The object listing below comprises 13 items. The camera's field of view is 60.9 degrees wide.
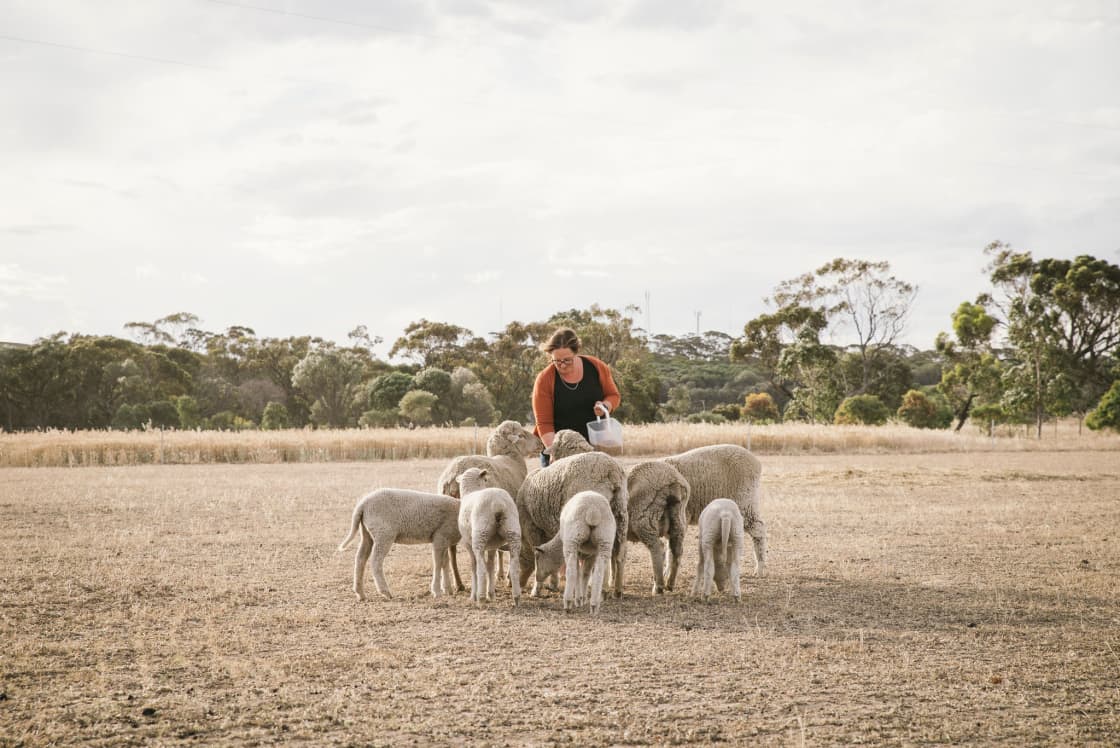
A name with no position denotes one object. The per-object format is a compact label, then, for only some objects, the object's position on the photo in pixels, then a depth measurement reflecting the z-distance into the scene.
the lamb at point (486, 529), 7.56
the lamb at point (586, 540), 7.27
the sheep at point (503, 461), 8.82
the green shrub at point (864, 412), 46.50
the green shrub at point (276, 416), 50.68
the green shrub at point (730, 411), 58.94
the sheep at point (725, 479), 8.95
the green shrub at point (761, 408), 58.59
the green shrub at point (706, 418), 52.56
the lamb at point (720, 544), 7.67
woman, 9.27
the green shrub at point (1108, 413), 40.56
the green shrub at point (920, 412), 50.75
